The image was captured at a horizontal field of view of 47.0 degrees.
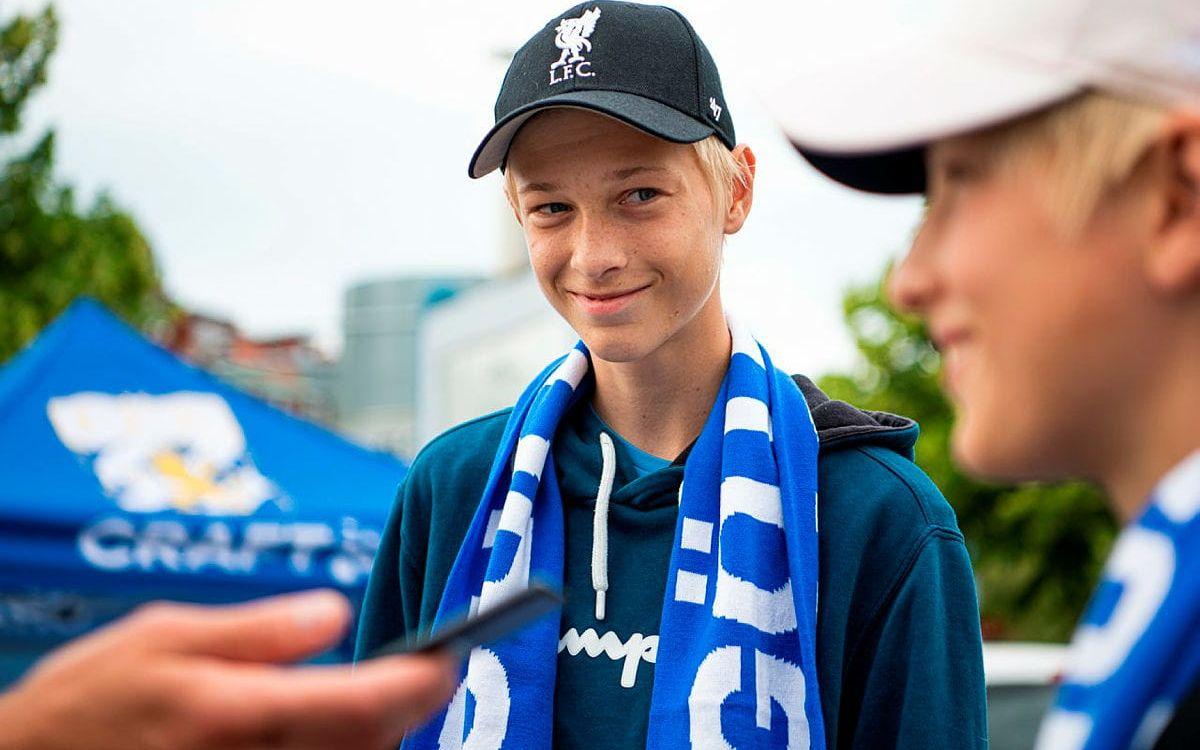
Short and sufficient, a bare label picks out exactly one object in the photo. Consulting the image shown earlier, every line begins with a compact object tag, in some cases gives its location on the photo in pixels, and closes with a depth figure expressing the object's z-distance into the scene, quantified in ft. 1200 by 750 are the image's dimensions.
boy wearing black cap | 6.60
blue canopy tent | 16.34
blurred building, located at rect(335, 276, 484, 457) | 71.82
